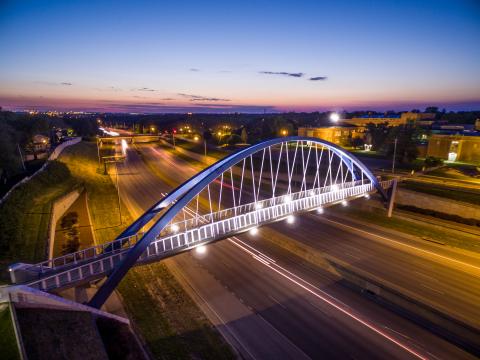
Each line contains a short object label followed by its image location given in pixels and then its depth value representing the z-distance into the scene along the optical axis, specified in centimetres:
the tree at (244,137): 9450
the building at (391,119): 10706
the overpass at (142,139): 12222
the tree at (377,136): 7319
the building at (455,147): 5353
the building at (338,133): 8288
